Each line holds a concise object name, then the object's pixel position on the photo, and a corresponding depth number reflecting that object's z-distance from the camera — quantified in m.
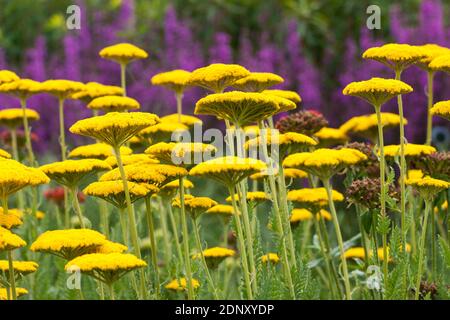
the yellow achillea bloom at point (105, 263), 3.06
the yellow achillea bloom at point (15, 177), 3.25
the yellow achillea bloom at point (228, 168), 3.26
